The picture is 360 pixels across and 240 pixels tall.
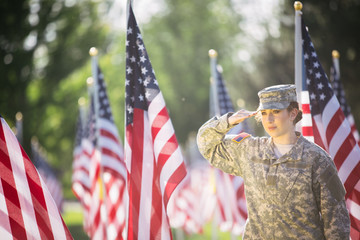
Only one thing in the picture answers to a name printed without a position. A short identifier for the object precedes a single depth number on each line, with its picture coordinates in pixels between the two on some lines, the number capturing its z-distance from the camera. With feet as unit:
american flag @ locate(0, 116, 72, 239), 31.09
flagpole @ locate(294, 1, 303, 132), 38.50
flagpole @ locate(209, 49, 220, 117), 68.80
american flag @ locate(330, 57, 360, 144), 57.88
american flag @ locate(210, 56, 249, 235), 68.95
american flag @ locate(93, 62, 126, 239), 59.77
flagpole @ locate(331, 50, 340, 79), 59.67
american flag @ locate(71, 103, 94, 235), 85.81
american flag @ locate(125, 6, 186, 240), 36.70
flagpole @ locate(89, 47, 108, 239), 55.84
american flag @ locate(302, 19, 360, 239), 39.34
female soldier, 25.17
